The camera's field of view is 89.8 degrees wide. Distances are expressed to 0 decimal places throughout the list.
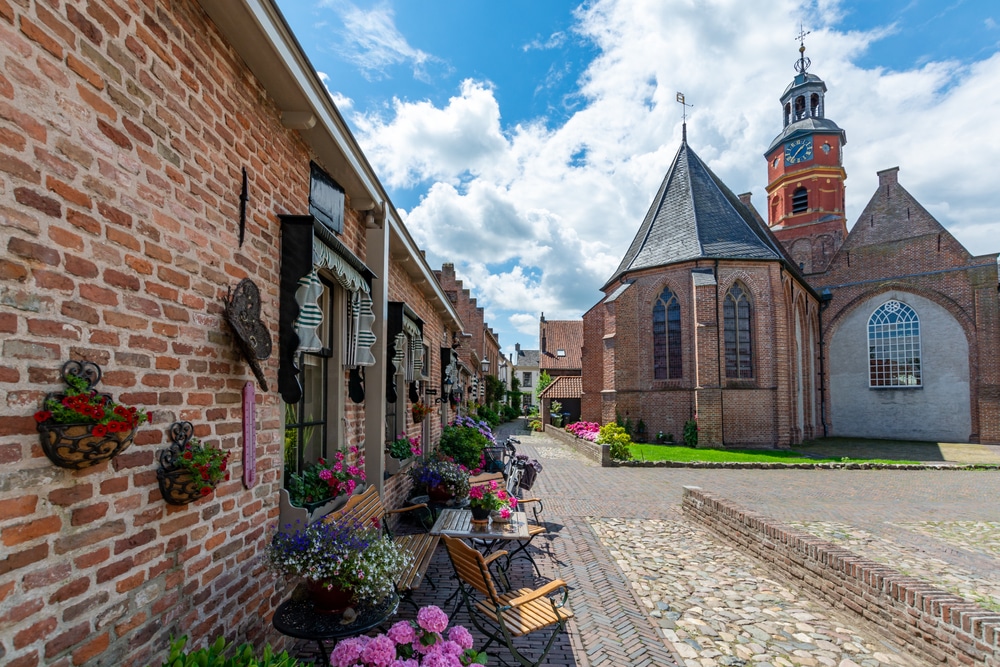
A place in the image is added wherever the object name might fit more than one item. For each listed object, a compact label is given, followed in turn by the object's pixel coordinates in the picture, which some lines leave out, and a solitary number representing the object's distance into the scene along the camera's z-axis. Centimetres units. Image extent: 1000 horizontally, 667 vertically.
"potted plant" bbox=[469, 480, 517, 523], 583
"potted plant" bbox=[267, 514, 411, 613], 301
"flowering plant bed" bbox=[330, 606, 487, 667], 248
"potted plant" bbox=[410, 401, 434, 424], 873
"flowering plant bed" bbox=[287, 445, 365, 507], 396
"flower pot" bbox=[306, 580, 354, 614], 310
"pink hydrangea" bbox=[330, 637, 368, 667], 247
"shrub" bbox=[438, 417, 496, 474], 1020
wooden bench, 418
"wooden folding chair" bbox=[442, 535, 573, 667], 379
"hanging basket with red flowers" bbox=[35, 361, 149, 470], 171
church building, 2155
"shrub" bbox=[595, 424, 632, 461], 1619
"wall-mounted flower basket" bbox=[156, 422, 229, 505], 233
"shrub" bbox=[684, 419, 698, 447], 2108
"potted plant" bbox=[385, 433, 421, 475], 683
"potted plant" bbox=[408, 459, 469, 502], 769
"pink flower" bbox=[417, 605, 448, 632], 270
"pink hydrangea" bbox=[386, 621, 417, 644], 265
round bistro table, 288
